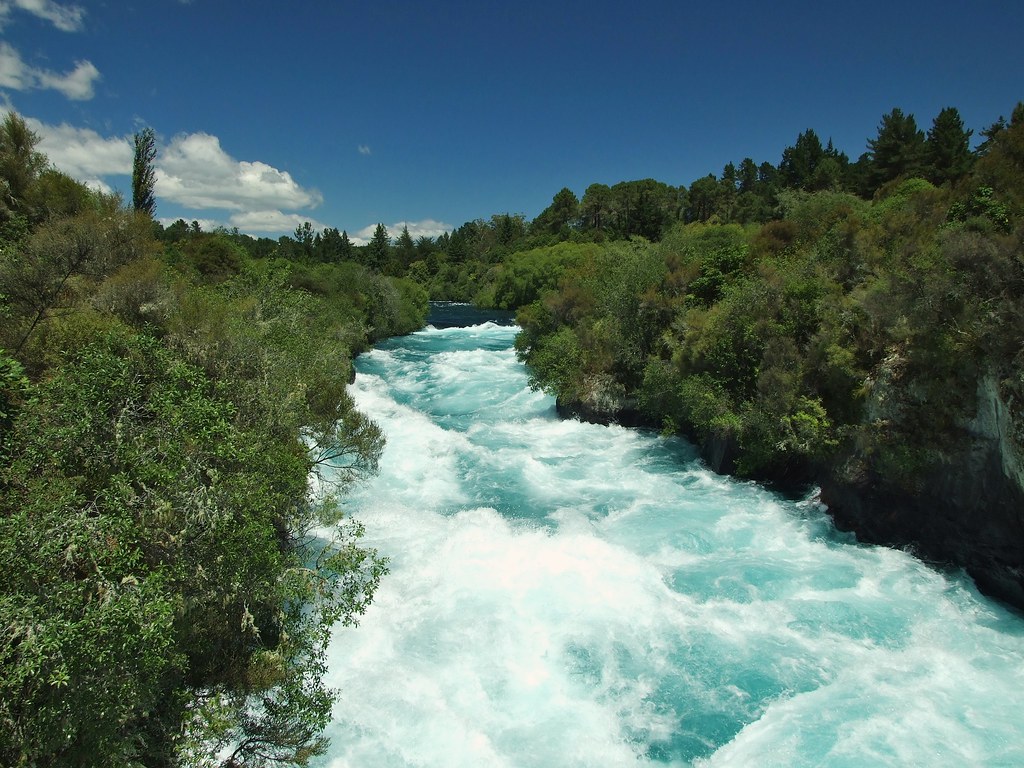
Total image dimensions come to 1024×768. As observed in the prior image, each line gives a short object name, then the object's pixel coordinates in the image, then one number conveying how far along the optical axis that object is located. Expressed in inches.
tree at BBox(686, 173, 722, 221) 3294.8
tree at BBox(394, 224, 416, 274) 4921.3
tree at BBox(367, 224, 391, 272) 4404.5
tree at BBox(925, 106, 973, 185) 1683.1
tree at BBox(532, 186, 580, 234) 4121.6
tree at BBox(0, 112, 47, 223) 779.8
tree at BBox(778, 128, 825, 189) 2605.8
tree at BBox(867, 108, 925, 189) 1756.9
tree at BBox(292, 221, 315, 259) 4586.9
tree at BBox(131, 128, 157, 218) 1115.3
